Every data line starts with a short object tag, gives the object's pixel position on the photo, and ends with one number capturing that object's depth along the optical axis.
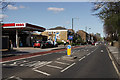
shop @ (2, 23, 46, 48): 43.26
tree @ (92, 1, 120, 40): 15.50
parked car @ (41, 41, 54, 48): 36.84
